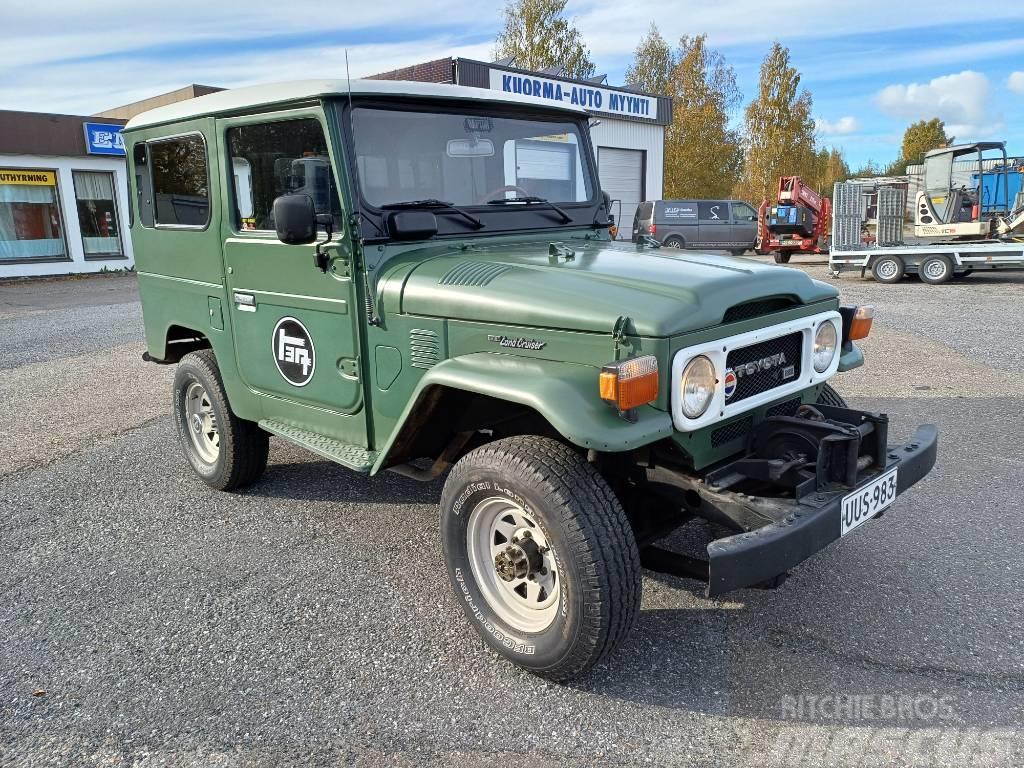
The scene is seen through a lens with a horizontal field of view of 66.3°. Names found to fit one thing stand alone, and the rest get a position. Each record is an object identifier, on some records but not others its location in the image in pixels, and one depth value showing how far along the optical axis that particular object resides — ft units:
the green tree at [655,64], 143.02
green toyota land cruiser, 8.82
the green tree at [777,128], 108.68
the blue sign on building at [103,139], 65.98
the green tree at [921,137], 176.14
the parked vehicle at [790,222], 67.97
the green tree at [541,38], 108.47
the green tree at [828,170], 126.54
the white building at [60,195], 63.31
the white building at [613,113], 59.88
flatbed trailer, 47.62
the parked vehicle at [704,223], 72.23
